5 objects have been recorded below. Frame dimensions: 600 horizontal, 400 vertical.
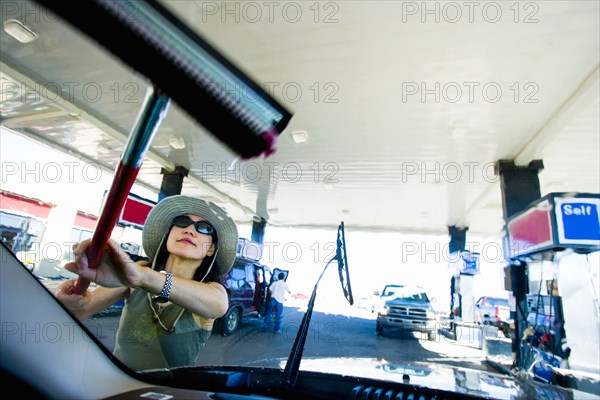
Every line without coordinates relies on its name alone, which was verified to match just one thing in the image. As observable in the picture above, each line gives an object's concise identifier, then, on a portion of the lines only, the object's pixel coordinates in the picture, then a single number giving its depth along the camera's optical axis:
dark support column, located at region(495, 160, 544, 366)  6.56
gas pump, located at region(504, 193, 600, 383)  5.11
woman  1.18
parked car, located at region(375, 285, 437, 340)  9.52
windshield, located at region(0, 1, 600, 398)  1.14
